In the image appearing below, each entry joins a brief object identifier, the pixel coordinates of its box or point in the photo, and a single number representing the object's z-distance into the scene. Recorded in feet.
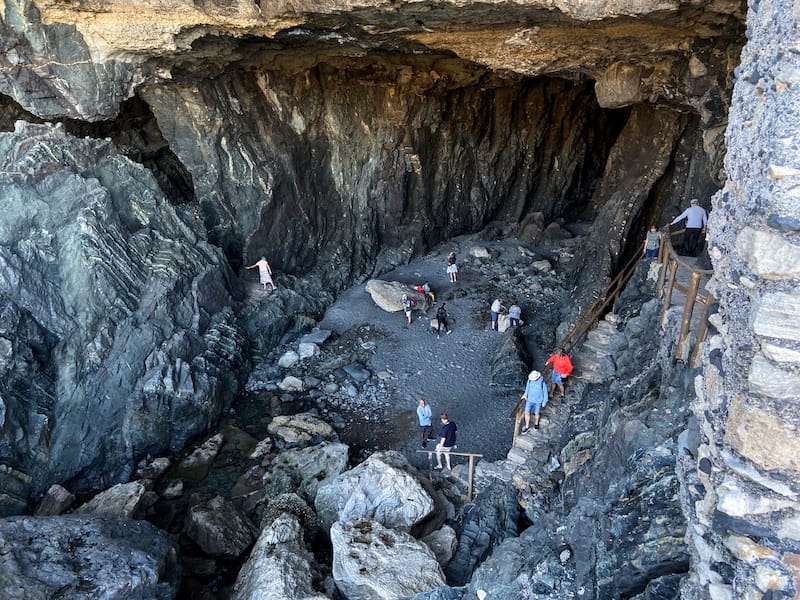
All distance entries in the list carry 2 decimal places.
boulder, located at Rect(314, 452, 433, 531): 29.37
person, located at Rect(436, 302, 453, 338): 51.29
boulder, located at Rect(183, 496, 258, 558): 30.96
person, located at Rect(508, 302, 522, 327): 50.61
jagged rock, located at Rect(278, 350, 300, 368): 48.42
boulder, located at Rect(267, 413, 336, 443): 40.68
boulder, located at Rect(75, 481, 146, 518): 32.58
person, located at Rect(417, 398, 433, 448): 37.21
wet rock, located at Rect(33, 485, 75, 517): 33.22
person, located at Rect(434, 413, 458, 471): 34.06
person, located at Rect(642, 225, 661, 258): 37.63
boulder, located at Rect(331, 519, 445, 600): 25.13
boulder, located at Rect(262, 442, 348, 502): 35.12
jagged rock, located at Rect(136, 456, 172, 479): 37.31
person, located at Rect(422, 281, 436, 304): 56.49
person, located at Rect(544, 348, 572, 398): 32.41
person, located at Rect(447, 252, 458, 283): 59.72
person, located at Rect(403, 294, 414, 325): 52.60
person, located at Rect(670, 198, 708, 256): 35.45
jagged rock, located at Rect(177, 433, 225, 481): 38.04
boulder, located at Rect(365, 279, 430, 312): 54.85
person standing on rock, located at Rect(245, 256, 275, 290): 52.26
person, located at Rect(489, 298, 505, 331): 50.98
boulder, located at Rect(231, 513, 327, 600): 25.18
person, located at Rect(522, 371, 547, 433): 31.55
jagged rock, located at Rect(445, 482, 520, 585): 27.68
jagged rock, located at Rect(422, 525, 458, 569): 28.09
